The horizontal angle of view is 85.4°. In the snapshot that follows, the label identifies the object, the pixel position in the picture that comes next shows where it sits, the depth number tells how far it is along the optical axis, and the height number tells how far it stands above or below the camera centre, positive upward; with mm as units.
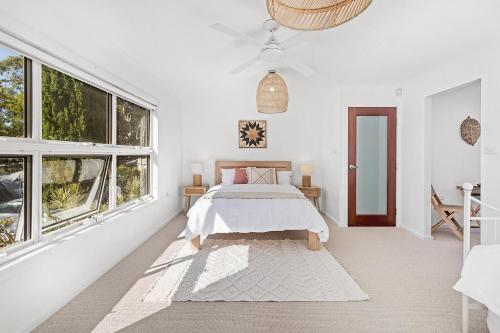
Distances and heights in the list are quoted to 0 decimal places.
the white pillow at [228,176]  5171 -209
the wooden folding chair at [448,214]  3768 -696
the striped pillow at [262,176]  5074 -205
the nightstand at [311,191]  5098 -488
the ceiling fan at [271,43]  2397 +1148
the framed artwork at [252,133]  5555 +660
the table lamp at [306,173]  5254 -155
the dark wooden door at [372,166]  4488 -14
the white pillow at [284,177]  5262 -232
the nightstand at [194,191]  5121 -489
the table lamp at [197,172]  5281 -135
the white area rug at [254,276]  2266 -1074
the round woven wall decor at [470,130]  4168 +542
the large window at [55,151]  1848 +126
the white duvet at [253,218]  3285 -649
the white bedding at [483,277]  1449 -635
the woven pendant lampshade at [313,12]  1259 +743
